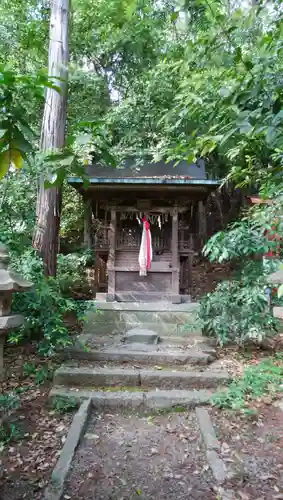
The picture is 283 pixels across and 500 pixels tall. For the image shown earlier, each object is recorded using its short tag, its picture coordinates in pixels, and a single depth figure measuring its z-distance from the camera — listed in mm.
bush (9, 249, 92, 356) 4305
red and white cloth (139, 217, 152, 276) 7246
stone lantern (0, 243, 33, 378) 2129
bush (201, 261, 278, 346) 5305
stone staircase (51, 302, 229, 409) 4266
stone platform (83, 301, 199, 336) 6602
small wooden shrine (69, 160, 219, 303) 7082
